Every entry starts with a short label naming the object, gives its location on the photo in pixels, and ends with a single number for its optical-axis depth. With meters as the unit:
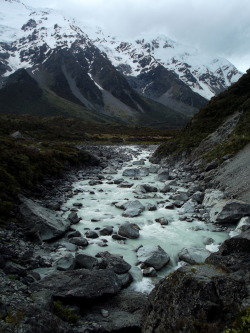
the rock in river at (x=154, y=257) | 15.65
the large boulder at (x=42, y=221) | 18.90
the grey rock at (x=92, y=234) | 19.72
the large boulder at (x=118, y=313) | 10.60
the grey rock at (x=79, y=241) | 18.36
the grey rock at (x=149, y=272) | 14.82
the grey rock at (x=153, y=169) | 48.17
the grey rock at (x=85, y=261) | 15.27
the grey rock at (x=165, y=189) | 32.75
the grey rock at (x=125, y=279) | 13.84
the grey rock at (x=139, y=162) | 59.67
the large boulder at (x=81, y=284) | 11.95
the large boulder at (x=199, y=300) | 8.22
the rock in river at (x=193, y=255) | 16.16
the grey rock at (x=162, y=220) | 22.45
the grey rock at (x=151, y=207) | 25.92
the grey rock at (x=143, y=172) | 44.56
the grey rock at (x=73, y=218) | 22.34
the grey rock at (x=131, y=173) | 44.28
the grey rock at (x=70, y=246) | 17.60
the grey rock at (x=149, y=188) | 33.44
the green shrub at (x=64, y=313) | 10.64
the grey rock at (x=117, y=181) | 38.19
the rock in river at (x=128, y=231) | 19.91
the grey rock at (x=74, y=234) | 19.58
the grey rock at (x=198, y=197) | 27.32
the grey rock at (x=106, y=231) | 20.34
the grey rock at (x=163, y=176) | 40.48
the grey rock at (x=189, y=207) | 24.85
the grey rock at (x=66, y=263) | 14.78
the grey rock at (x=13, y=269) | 12.85
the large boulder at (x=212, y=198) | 25.17
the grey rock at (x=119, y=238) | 19.44
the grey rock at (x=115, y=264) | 14.85
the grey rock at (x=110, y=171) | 46.28
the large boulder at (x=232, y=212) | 20.80
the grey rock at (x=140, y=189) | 32.75
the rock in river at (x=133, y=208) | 24.52
